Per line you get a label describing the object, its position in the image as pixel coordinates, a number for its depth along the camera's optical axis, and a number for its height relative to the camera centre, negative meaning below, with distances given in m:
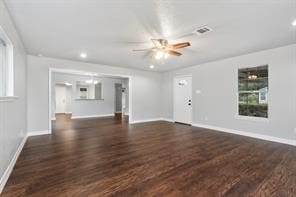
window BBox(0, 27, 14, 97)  2.39 +0.52
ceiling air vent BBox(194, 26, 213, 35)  2.81 +1.31
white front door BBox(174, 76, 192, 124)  6.38 -0.05
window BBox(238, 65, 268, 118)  4.31 +0.19
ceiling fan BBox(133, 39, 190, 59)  3.13 +1.10
